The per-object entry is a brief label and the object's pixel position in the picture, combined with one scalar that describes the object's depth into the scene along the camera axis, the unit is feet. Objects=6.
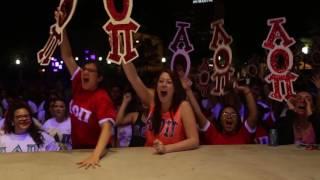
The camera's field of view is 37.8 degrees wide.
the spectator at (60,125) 16.66
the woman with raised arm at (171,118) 11.40
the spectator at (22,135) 14.48
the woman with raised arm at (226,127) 15.03
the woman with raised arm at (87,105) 11.35
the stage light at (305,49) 34.26
